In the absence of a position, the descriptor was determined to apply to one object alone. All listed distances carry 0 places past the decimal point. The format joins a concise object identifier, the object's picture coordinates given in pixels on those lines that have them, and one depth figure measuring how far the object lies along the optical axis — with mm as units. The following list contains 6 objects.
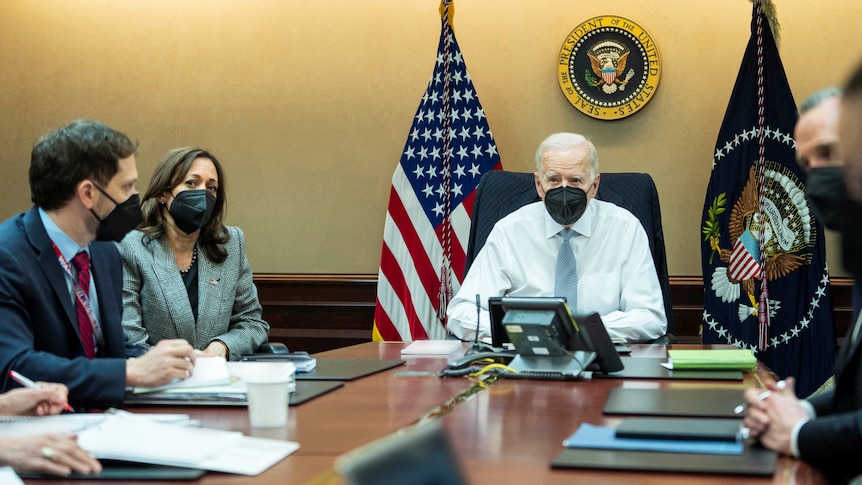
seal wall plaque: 4805
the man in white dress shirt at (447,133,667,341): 3277
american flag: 4684
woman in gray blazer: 2945
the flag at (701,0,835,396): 4227
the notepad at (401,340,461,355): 2793
